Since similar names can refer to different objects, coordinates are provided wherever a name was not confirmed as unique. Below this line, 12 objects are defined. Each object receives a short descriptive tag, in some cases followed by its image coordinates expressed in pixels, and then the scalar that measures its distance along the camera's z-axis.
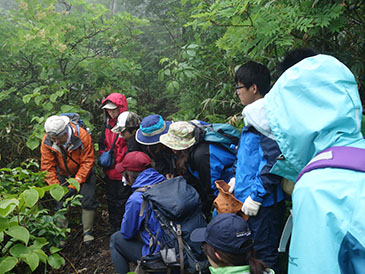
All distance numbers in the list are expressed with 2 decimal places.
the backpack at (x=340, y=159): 0.74
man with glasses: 1.99
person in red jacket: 3.90
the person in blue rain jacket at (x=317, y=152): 0.70
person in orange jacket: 3.56
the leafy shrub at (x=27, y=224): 1.76
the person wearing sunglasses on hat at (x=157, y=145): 3.06
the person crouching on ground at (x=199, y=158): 2.61
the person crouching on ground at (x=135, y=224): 2.42
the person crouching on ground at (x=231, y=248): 1.61
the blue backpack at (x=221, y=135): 2.64
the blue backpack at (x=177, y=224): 2.19
